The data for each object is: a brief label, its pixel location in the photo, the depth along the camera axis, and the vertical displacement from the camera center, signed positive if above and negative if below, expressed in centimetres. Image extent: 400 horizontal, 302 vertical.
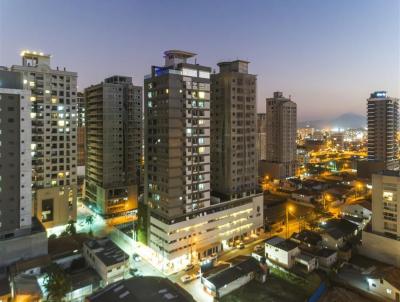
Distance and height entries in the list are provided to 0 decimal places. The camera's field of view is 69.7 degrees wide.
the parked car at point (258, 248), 6362 -2323
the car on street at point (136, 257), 6138 -2420
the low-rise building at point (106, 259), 5158 -2137
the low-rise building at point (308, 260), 5438 -2212
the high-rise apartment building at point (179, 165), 5800 -426
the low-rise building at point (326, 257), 5597 -2211
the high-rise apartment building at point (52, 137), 7550 +209
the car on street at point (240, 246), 6665 -2352
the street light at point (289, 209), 7641 -2061
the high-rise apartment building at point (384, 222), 5572 -1527
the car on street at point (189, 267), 5681 -2438
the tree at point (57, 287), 4372 -2178
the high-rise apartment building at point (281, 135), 14038 +499
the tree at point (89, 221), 7998 -2123
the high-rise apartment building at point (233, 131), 7194 +362
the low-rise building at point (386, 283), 4478 -2202
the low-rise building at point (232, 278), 4724 -2269
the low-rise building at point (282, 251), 5525 -2090
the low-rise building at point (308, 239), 6244 -2139
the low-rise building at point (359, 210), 7925 -1835
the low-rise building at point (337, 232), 6231 -1970
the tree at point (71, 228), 7125 -2090
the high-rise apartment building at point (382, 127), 13525 +871
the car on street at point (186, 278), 5253 -2468
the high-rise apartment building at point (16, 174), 5750 -600
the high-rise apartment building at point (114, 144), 8975 +28
